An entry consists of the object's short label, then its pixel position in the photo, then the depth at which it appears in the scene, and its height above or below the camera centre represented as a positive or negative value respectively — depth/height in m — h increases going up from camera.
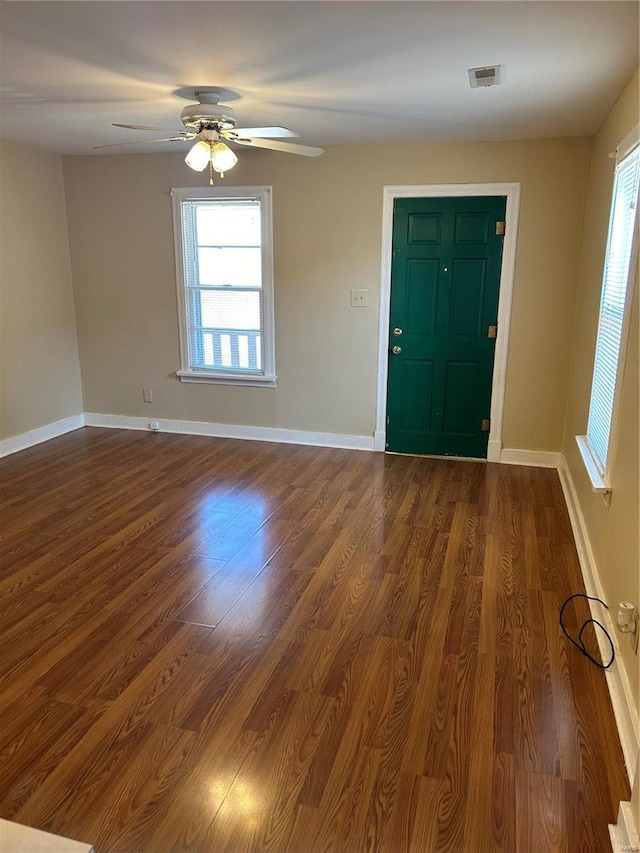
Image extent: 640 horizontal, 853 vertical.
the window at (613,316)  2.59 -0.12
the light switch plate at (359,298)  4.85 -0.07
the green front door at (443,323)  4.53 -0.26
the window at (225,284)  5.00 +0.04
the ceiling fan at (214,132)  3.09 +0.83
